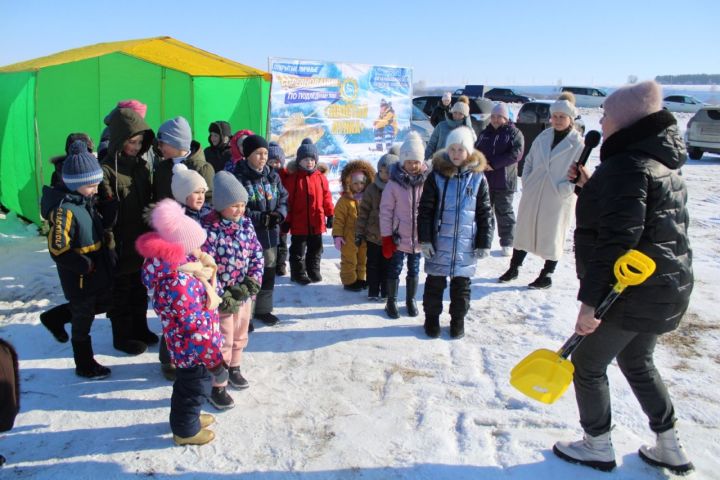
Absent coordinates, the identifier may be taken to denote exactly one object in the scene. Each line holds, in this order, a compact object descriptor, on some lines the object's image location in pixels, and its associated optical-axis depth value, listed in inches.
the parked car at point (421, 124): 500.8
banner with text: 284.2
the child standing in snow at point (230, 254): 122.6
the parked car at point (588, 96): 1335.5
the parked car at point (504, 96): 1316.4
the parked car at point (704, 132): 557.3
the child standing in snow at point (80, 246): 123.1
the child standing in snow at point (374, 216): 190.1
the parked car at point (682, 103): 1178.0
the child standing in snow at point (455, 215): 157.6
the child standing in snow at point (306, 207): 201.2
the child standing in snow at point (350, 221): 202.7
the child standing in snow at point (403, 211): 171.6
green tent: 270.8
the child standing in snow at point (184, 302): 101.0
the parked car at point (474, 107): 470.3
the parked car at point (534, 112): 628.7
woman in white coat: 190.2
